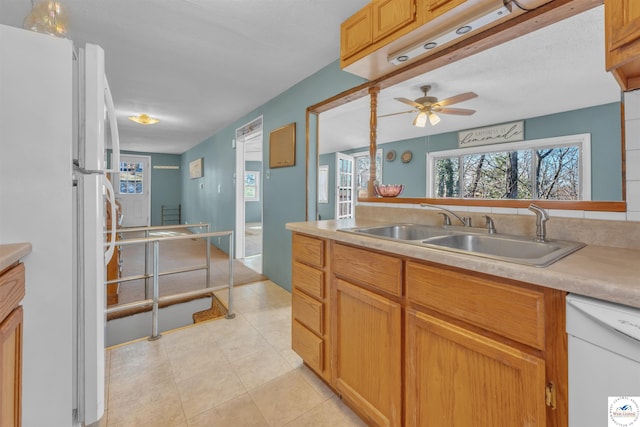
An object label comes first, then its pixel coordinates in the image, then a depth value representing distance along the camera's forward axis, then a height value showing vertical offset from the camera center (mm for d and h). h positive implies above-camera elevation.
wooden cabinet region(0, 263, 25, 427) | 771 -400
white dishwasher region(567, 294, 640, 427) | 556 -326
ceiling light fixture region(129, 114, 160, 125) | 4020 +1394
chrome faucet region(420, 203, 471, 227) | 1374 -32
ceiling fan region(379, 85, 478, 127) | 1507 +629
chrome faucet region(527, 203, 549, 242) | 1050 -33
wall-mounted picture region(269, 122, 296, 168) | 2900 +739
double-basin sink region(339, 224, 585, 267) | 859 -122
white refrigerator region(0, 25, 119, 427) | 966 +65
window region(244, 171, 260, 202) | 9336 +877
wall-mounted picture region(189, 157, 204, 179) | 6336 +1085
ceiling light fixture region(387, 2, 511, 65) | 1143 +841
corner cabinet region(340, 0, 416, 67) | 1356 +1015
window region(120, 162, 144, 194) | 7617 +983
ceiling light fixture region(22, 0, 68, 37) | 1264 +911
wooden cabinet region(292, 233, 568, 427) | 706 -435
